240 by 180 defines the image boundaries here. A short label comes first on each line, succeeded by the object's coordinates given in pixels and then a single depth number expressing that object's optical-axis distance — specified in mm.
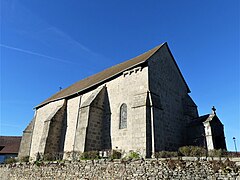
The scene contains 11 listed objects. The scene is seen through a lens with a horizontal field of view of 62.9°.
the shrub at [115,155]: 11204
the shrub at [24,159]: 17162
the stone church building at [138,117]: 12797
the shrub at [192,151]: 9023
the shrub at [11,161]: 17962
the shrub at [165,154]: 9477
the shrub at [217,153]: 8620
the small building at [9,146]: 29891
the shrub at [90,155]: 11917
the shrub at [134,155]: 11062
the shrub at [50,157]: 15008
